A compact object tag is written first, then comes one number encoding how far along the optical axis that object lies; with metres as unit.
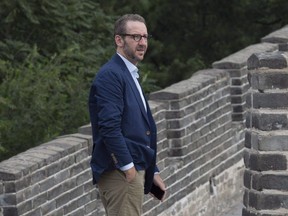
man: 9.69
